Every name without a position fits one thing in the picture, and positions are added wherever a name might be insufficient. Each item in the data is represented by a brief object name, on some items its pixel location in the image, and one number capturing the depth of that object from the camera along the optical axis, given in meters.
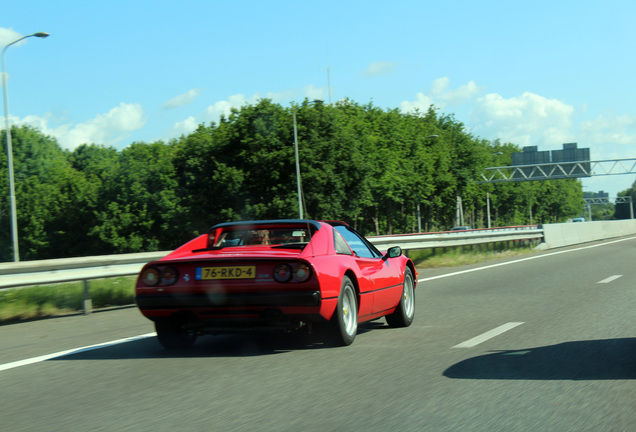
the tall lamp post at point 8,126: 34.15
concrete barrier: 33.88
